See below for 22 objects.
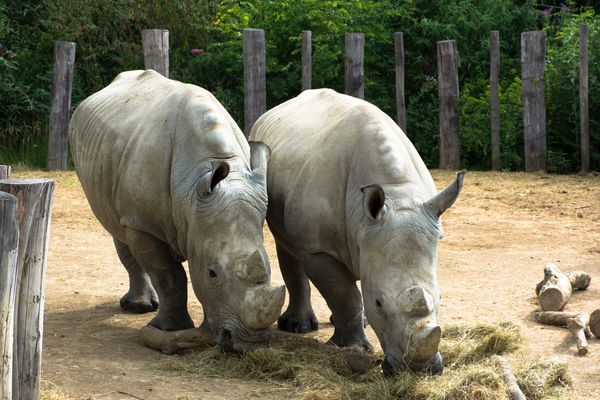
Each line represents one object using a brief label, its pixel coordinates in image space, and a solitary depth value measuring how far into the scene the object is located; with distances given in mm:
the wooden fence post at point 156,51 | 28595
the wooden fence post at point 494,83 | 29138
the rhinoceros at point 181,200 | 11912
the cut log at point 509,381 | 10727
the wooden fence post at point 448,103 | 29538
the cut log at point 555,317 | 14419
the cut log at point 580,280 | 16340
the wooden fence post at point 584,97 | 28095
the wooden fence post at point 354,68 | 29510
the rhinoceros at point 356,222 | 11020
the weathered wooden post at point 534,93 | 28738
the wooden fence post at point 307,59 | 29424
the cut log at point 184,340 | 12727
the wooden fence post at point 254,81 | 28895
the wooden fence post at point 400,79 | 29767
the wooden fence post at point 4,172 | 10263
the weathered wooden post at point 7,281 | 7906
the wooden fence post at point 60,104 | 28952
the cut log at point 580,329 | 13016
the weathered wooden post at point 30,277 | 8849
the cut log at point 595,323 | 13584
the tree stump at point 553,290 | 15040
